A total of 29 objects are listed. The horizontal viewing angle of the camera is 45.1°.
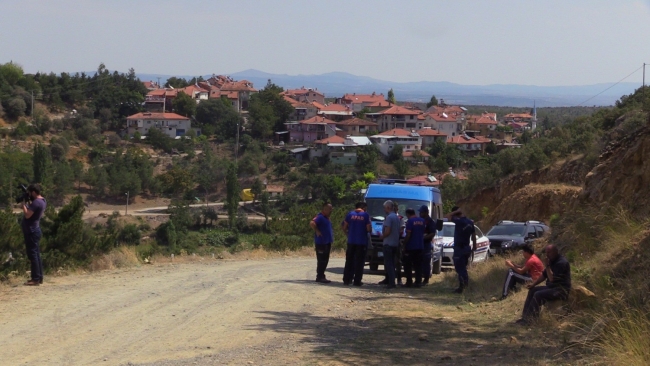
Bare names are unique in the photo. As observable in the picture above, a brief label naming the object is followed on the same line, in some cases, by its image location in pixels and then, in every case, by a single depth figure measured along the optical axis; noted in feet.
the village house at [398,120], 466.82
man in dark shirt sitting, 36.45
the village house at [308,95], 564.30
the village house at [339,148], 343.67
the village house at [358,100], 552.82
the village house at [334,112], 478.59
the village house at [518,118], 587.68
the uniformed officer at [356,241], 53.47
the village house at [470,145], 383.86
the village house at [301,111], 462.60
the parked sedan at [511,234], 78.26
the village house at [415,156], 341.41
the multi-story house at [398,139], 382.83
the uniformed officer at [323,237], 54.03
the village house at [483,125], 485.56
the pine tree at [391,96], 583.13
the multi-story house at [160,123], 399.03
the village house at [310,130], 419.33
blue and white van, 65.92
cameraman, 45.57
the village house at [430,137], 405.57
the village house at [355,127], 439.26
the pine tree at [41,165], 257.53
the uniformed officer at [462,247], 50.29
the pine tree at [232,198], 235.40
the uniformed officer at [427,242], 55.83
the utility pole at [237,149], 358.35
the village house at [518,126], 514.11
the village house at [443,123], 458.09
